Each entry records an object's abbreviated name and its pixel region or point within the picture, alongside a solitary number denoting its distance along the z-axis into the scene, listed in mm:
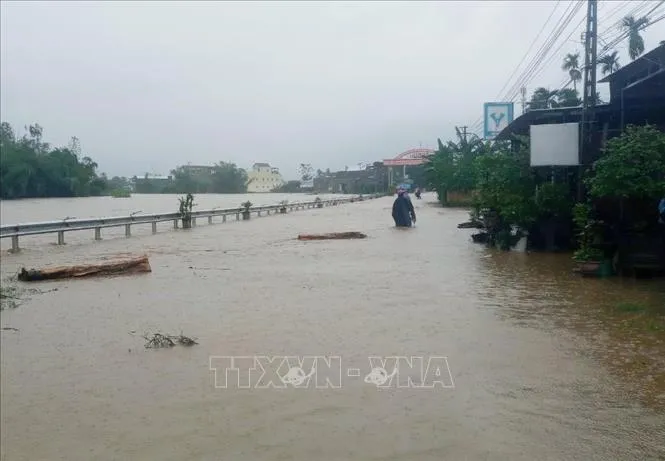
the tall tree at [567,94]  44219
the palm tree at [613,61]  24909
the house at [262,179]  110400
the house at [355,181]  110062
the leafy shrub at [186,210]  26656
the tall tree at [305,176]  137750
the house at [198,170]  95750
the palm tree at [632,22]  13068
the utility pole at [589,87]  13508
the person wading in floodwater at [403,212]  24250
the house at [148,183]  91875
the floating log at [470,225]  18658
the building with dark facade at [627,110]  13039
